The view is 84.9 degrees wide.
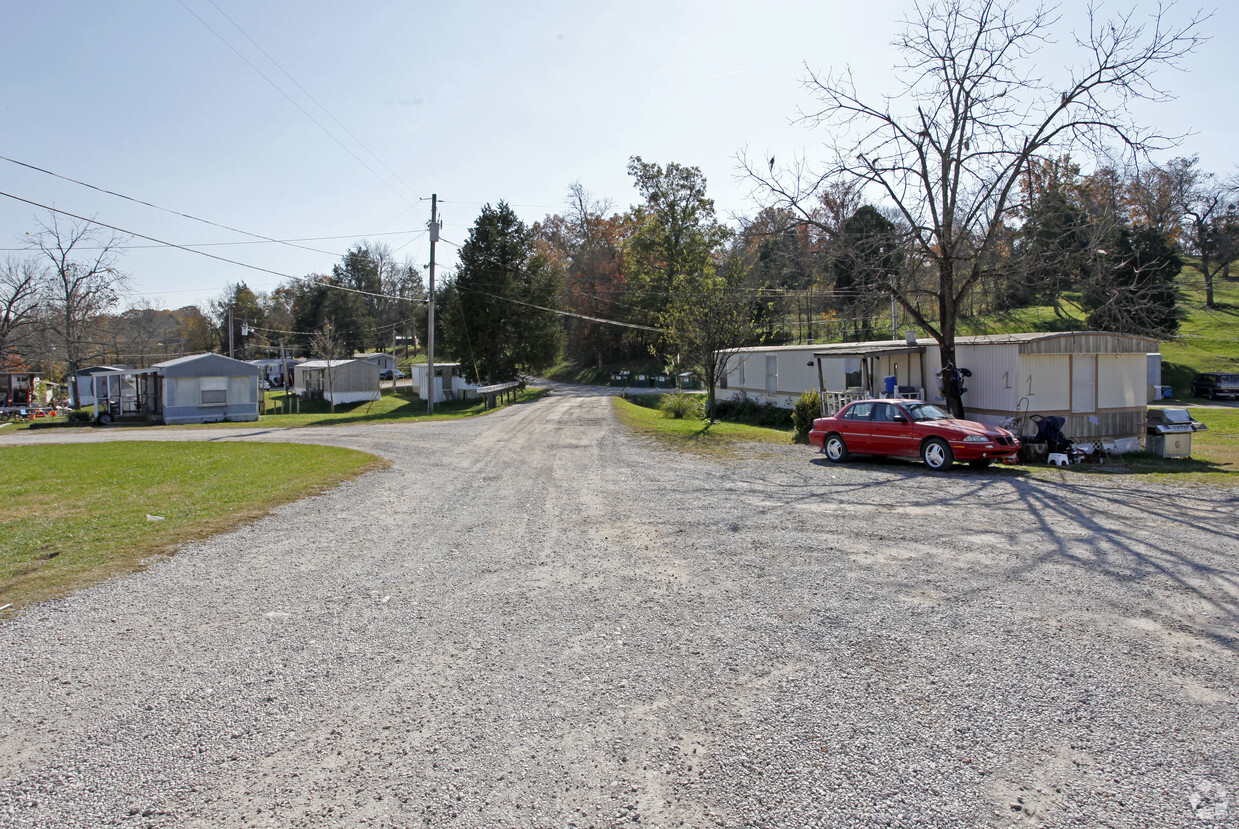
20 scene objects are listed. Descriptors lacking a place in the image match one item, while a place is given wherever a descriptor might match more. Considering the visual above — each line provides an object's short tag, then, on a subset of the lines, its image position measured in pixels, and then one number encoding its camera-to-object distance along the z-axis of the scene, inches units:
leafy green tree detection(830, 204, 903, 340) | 674.2
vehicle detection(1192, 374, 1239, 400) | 1397.6
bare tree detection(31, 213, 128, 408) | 1576.0
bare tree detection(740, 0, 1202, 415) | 650.2
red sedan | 504.4
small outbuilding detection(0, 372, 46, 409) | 1678.2
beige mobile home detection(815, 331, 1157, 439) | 685.3
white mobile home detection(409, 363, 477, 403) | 1802.2
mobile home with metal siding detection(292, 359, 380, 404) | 1641.2
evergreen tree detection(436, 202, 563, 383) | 1675.7
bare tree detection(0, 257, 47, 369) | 1488.7
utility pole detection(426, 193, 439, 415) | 1163.3
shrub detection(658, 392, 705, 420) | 1021.2
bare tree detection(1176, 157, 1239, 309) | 1995.6
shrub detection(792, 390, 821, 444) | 785.9
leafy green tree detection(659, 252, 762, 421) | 880.3
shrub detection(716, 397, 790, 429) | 1028.2
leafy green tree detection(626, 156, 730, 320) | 1892.2
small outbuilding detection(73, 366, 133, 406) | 1301.7
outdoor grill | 725.3
